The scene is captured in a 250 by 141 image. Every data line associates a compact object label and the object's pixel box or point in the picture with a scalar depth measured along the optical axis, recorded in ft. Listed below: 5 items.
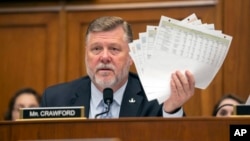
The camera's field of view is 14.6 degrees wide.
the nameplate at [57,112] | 12.72
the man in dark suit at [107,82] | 15.41
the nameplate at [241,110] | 12.32
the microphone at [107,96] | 14.52
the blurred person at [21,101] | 22.40
